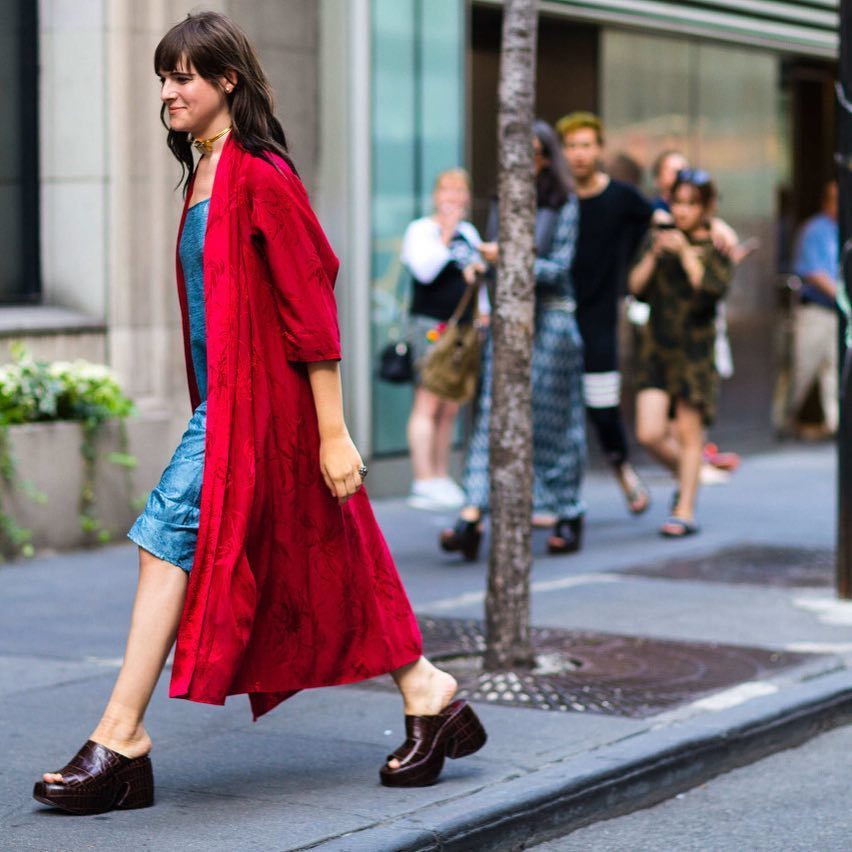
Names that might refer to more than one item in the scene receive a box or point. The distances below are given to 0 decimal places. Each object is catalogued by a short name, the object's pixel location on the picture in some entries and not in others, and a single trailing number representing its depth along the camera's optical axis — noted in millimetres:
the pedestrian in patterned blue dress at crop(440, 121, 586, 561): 13521
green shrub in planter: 13805
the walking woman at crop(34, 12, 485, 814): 7014
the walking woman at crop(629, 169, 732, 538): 15477
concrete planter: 13966
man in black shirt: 15143
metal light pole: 12091
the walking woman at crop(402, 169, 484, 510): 15836
